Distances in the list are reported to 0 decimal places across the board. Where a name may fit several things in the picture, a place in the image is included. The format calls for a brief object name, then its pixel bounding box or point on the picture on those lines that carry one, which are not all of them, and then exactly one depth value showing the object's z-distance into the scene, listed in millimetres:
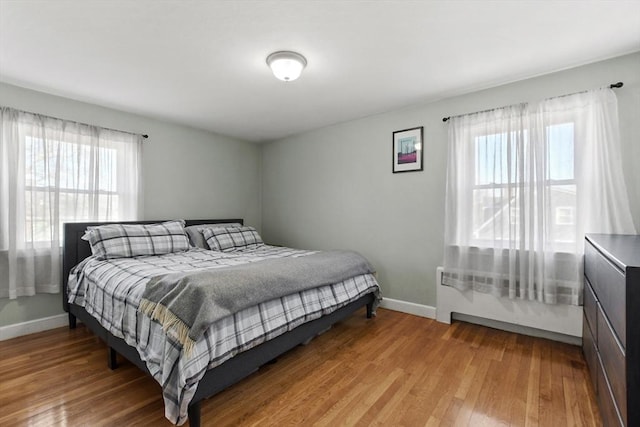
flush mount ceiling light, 2096
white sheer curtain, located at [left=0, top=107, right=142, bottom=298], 2549
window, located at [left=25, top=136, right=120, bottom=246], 2672
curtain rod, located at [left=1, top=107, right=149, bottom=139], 2654
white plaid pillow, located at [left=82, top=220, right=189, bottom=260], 2624
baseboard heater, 2336
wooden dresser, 979
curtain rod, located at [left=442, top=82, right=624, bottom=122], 2137
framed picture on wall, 3145
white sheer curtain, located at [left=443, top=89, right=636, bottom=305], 2166
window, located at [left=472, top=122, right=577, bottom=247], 2330
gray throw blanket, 1483
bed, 1442
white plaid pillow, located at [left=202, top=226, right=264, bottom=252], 3396
